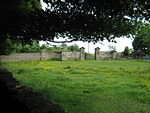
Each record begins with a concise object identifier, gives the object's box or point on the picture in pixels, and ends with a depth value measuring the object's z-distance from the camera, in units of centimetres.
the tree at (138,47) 4162
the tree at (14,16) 385
